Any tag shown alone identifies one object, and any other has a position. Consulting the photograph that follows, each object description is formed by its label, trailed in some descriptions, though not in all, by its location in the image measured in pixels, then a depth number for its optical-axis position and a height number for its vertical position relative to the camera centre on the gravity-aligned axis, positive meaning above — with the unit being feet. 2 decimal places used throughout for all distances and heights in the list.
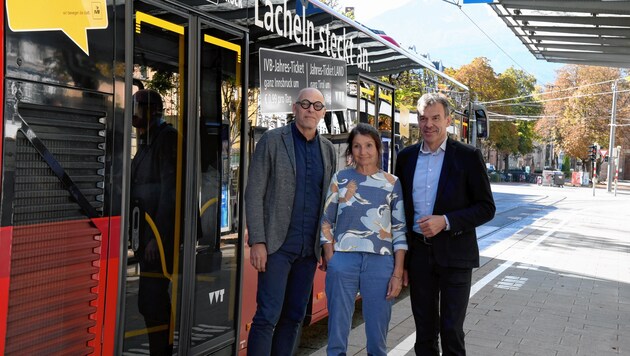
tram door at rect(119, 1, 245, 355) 11.81 -0.67
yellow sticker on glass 9.26 +1.79
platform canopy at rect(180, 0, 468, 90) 14.60 +3.22
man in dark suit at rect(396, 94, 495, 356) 14.46 -1.20
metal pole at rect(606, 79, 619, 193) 173.06 +6.25
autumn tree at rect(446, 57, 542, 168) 232.53 +21.01
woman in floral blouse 14.37 -1.64
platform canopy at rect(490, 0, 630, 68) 37.19 +7.91
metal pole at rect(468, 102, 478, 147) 42.19 +1.90
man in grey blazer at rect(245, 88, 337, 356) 14.16 -1.23
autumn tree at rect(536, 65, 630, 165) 203.10 +14.51
